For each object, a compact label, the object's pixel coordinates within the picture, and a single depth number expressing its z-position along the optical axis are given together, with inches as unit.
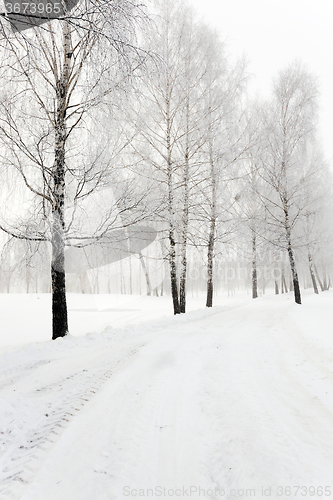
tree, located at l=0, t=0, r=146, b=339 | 198.2
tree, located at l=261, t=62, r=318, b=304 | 509.0
